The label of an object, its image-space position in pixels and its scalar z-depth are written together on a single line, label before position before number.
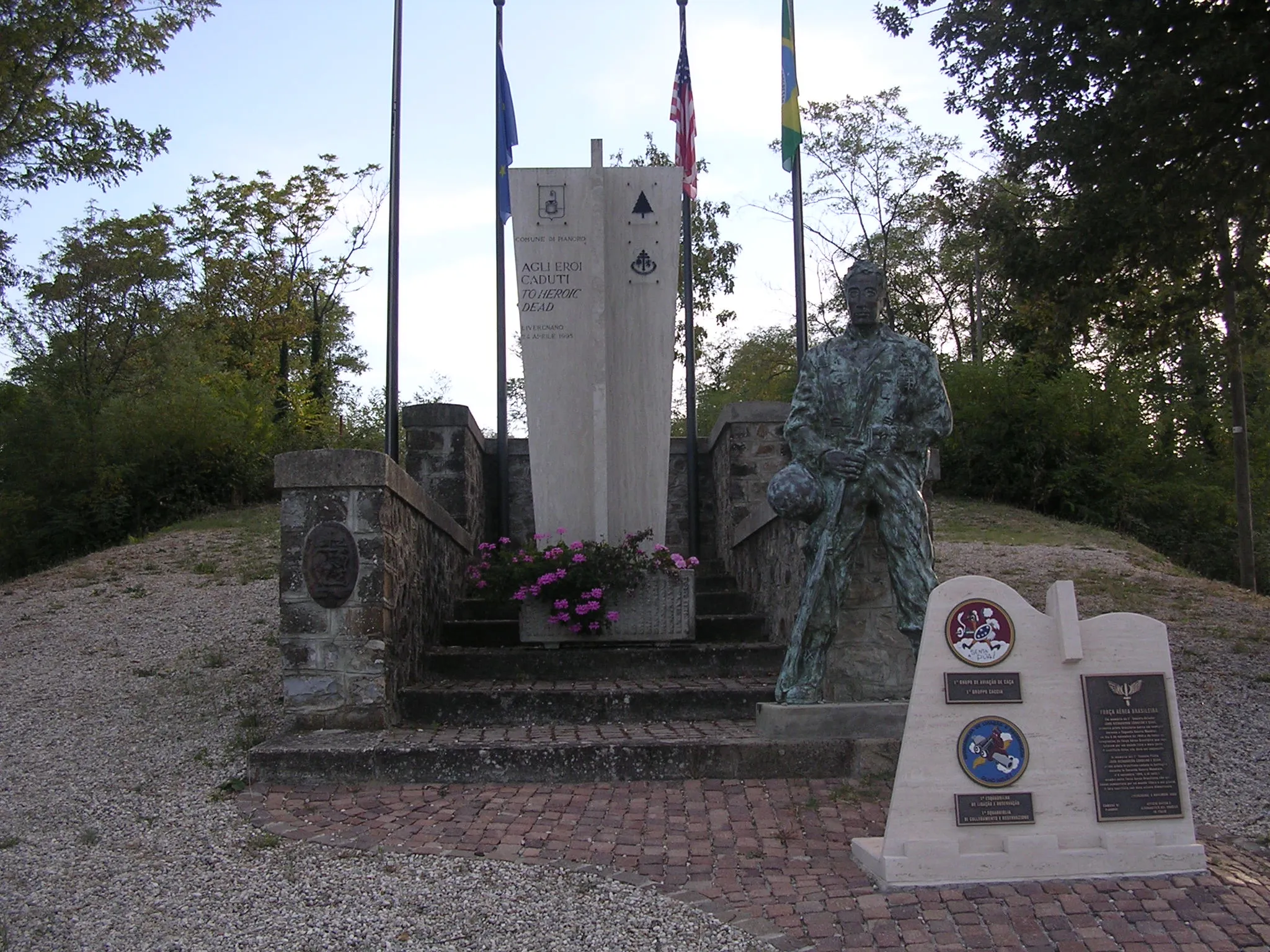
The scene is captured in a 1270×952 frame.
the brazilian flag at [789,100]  9.21
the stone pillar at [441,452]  8.56
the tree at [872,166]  26.05
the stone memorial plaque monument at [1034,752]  3.77
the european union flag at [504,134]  10.25
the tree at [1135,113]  7.18
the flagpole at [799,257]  9.05
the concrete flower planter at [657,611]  7.22
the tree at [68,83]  9.91
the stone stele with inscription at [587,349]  7.98
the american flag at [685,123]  9.84
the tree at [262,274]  25.77
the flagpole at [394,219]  9.33
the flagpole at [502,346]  9.61
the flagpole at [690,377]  9.52
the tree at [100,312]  21.02
